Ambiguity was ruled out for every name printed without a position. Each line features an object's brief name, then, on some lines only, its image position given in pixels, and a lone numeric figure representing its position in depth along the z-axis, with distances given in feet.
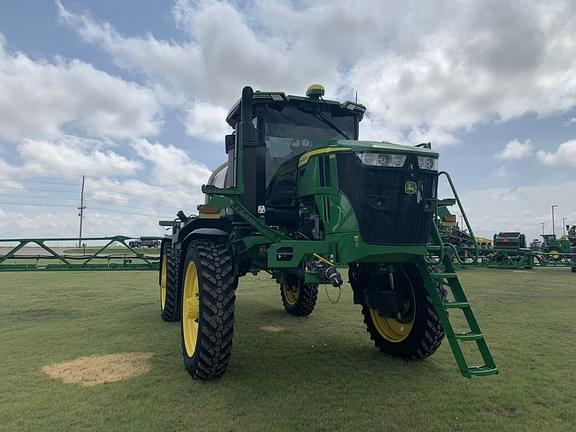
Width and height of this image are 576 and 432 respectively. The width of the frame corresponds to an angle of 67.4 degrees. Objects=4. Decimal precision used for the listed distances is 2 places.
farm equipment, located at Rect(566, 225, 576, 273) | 63.02
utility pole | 206.69
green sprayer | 12.65
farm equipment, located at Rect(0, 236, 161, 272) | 27.22
